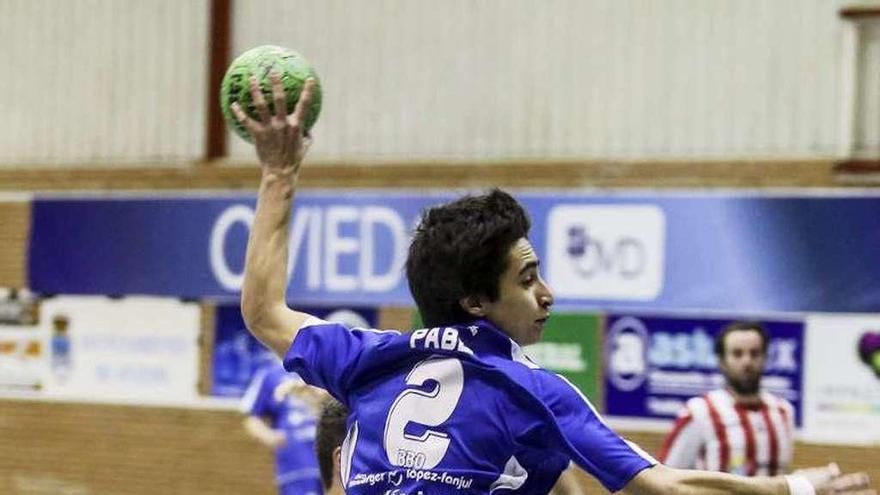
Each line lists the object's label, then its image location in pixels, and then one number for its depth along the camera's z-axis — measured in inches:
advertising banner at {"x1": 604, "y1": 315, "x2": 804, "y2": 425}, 440.5
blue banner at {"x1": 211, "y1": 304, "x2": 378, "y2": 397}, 534.5
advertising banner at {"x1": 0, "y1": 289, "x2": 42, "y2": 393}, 578.6
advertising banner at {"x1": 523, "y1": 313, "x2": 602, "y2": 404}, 470.6
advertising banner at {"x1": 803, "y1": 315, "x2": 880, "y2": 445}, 428.5
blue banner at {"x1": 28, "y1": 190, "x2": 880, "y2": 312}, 438.3
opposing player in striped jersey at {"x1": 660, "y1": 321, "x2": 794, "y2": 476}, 330.6
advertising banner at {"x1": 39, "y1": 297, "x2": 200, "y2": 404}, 552.4
